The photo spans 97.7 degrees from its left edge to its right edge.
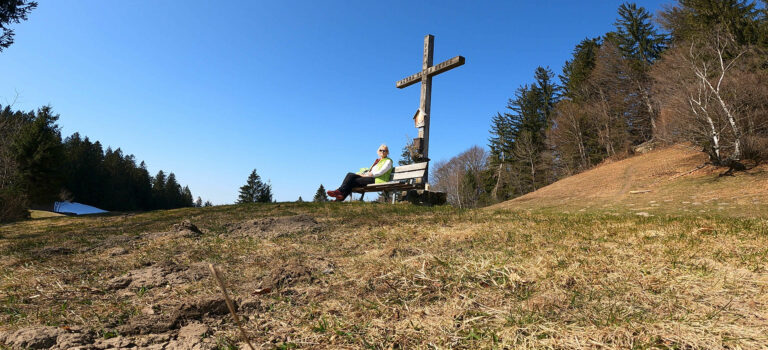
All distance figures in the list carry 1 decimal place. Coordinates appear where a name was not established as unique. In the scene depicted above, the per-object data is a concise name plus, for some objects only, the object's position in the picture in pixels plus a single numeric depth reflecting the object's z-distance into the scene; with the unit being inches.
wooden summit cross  349.3
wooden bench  320.8
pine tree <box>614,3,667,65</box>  1165.7
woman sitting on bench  345.1
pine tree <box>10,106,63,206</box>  1219.2
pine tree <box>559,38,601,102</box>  1296.8
